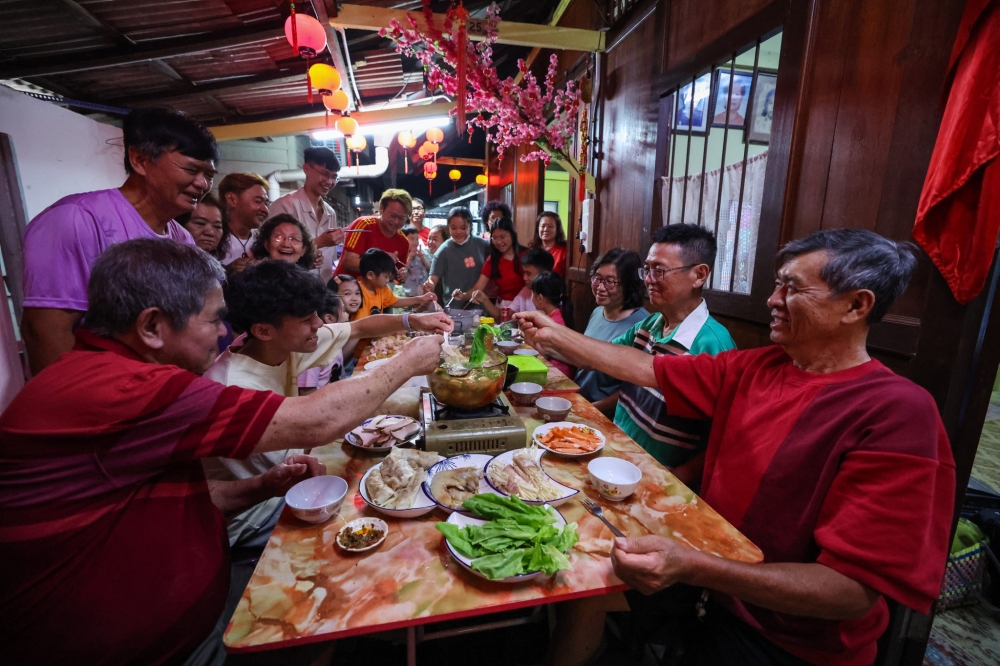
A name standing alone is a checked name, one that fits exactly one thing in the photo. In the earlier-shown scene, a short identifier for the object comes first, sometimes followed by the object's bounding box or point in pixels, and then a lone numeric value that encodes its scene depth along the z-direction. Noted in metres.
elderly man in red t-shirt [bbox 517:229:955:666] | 1.19
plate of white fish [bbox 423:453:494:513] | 1.43
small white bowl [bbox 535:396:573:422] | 2.17
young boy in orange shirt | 4.47
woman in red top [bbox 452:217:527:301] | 5.88
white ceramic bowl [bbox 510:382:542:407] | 2.40
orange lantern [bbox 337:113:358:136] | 6.70
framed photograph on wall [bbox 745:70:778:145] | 3.21
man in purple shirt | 1.76
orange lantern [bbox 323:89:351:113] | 5.77
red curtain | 1.55
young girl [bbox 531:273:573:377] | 4.17
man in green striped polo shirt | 2.21
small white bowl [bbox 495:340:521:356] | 3.48
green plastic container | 2.50
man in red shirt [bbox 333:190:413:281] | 5.07
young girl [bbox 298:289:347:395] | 2.35
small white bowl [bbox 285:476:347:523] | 1.35
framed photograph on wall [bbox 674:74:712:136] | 3.54
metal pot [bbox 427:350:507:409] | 1.79
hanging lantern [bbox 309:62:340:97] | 4.79
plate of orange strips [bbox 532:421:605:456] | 1.83
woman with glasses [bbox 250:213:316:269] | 3.36
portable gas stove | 1.72
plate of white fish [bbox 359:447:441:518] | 1.40
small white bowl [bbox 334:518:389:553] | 1.32
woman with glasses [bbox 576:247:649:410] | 3.24
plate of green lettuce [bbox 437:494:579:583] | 1.13
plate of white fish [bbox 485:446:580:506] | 1.47
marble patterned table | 1.01
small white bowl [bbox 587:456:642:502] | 1.49
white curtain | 2.95
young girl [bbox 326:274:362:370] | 4.21
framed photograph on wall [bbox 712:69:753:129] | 3.39
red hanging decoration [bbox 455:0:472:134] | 3.96
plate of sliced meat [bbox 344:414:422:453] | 1.87
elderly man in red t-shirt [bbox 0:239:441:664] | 1.12
